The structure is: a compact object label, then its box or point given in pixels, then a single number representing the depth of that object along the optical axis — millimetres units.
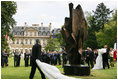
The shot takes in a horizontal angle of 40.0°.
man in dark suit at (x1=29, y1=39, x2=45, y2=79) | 6820
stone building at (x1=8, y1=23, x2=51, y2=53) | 67887
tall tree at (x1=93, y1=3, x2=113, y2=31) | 39432
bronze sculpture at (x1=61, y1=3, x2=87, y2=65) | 7987
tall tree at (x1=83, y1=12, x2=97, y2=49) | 38956
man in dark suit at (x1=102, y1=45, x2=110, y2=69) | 11949
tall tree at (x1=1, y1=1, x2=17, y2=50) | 24164
